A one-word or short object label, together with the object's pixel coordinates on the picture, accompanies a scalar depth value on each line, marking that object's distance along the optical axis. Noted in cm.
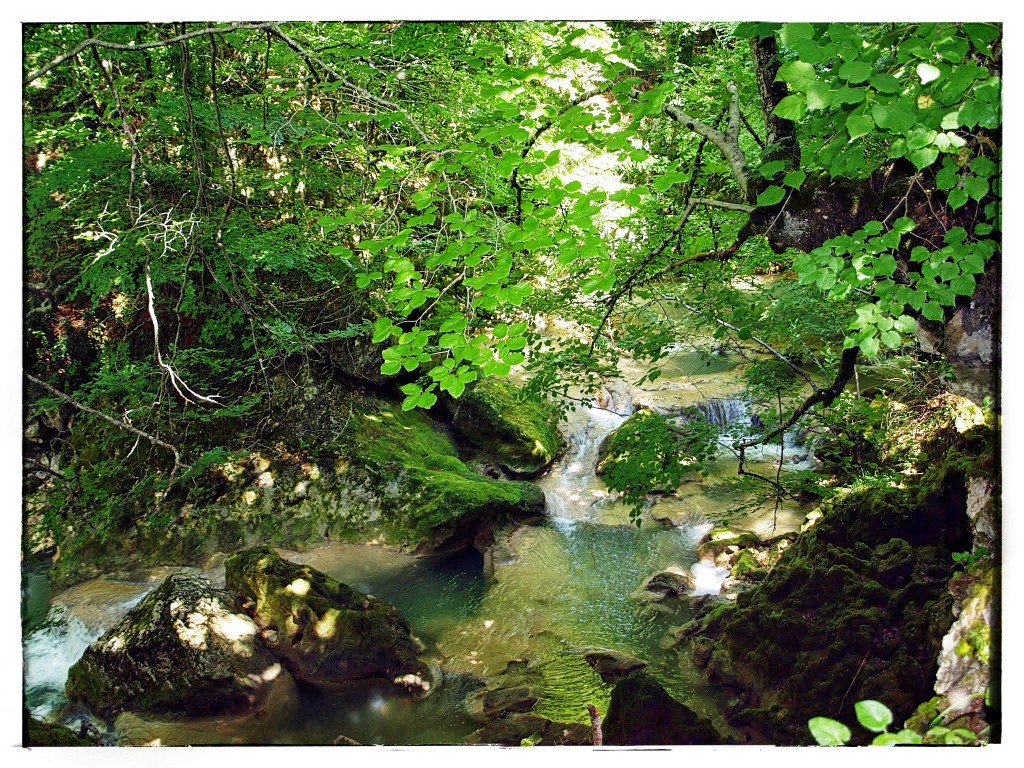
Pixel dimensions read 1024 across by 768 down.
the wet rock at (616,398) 545
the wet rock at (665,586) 350
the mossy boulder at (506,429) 483
